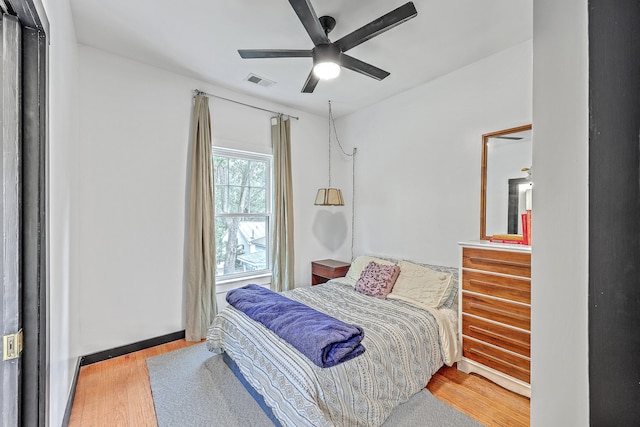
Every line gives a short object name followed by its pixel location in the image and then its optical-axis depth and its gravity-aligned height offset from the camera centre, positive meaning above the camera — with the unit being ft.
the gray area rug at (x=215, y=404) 6.10 -4.44
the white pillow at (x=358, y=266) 11.08 -2.13
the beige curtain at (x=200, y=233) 9.83 -0.69
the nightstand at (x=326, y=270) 12.19 -2.48
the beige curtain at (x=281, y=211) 12.02 +0.10
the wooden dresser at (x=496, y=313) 6.84 -2.57
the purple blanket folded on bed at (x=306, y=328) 5.63 -2.53
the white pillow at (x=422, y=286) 8.75 -2.36
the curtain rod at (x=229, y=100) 10.20 +4.39
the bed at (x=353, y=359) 5.26 -3.24
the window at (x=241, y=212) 11.17 +0.05
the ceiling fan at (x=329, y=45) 5.36 +3.79
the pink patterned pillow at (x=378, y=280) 9.59 -2.32
